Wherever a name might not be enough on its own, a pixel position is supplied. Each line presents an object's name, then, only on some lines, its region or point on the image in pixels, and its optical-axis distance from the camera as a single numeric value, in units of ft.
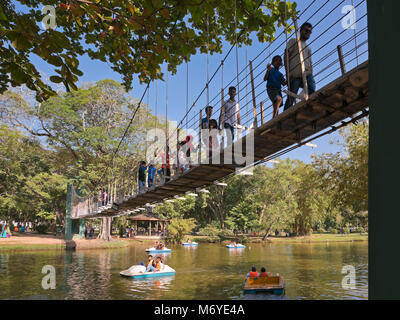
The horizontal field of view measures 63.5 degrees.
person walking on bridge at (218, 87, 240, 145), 18.72
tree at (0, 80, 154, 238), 83.87
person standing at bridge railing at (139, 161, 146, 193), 33.52
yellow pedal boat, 34.12
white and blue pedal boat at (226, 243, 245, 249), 91.56
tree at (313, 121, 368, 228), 44.78
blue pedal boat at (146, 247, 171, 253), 73.97
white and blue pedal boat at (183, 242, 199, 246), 96.17
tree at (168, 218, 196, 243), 103.40
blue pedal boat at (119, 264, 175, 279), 44.06
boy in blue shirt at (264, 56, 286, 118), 14.21
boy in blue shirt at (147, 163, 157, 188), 31.91
